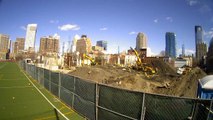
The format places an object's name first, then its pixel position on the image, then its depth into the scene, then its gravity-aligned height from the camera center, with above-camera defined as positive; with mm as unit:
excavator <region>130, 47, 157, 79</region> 34275 -2789
